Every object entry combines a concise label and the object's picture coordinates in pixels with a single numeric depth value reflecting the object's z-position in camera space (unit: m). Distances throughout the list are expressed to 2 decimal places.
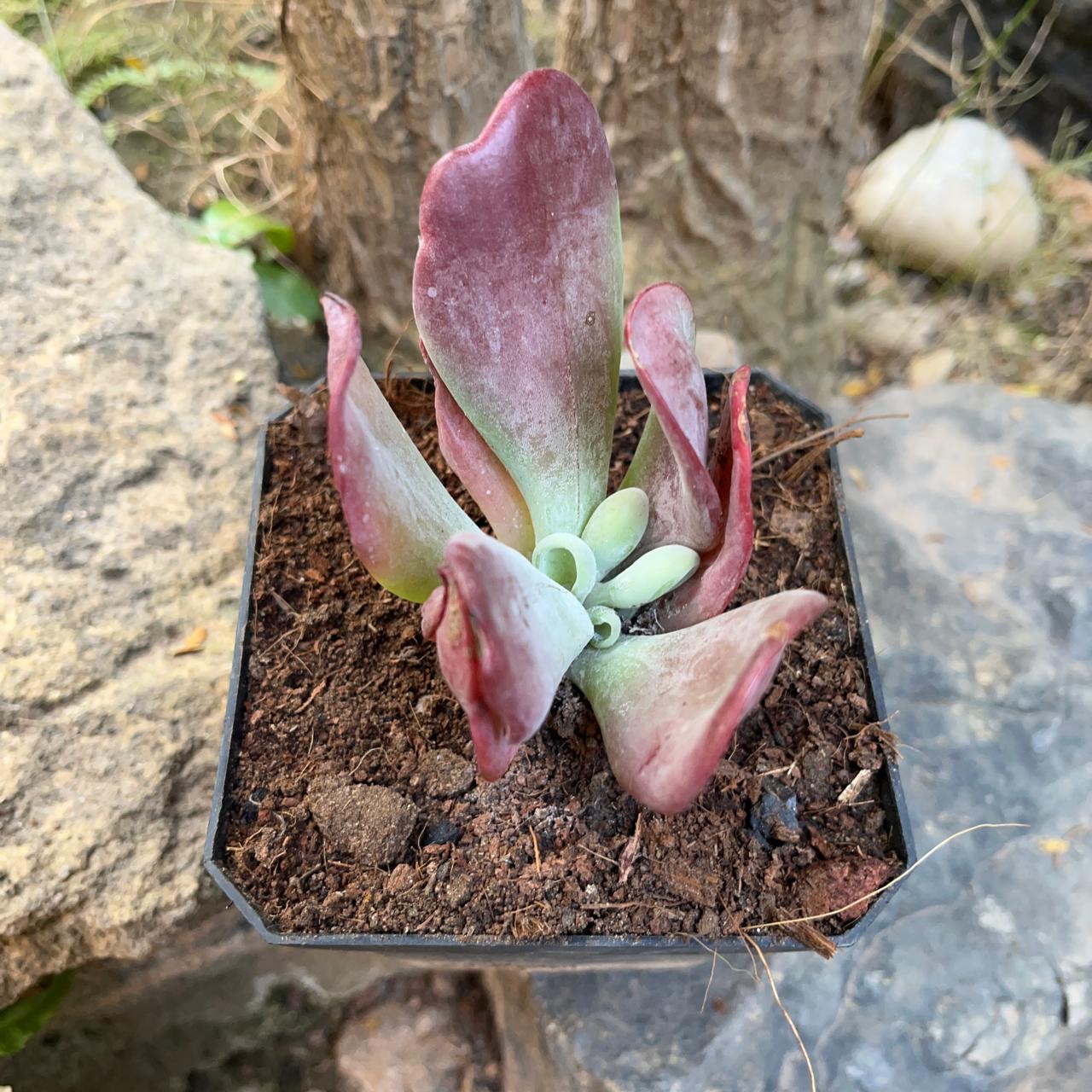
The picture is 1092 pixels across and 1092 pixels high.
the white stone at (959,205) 0.43
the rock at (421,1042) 0.27
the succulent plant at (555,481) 0.14
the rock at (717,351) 0.27
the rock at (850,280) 0.45
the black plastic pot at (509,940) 0.17
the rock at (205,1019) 0.26
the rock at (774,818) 0.18
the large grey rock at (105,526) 0.21
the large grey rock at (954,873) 0.23
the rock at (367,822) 0.18
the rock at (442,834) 0.18
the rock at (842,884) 0.17
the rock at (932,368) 0.42
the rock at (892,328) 0.43
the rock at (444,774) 0.19
